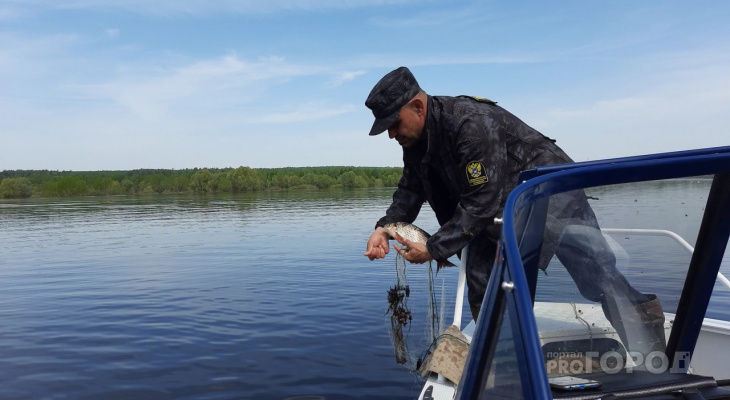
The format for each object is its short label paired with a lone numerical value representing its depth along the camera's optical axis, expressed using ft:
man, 12.11
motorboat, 6.29
